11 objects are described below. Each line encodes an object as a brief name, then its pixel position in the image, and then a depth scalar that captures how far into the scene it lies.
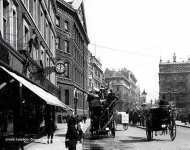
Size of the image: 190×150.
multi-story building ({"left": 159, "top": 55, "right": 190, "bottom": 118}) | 106.50
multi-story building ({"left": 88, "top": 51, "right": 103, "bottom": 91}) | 84.00
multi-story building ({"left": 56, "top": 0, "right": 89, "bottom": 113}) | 51.84
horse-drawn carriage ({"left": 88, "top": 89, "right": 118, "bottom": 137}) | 21.97
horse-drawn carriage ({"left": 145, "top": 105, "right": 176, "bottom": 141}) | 19.19
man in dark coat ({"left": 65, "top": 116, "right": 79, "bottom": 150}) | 11.95
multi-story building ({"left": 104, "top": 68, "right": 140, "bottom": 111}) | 124.30
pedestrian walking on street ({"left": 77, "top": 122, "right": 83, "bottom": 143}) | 12.30
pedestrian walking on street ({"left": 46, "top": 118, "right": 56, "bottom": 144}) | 17.44
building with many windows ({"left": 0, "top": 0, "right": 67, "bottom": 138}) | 14.23
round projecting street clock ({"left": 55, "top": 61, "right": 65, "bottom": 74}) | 28.11
